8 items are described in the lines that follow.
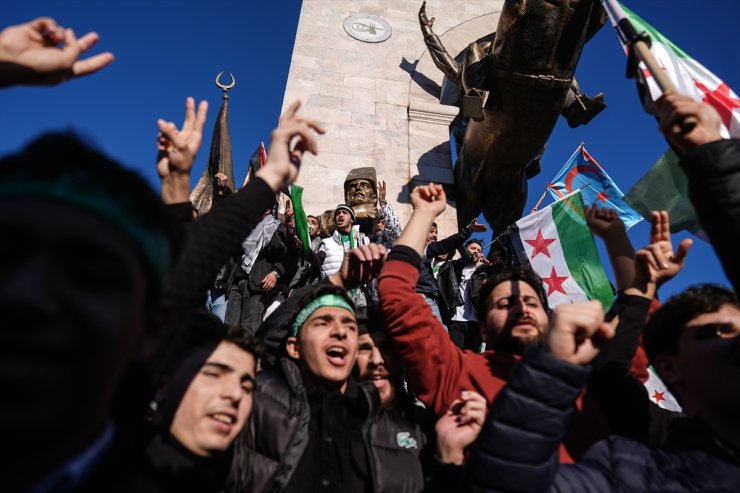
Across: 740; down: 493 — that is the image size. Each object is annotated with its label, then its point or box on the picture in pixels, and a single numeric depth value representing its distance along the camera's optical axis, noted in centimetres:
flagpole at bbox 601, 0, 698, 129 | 168
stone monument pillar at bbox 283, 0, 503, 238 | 763
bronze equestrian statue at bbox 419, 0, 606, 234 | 511
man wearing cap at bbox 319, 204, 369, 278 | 496
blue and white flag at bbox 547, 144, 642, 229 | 573
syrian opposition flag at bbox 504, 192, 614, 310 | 414
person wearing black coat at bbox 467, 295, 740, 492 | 123
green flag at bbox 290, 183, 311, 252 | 458
